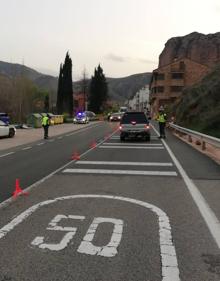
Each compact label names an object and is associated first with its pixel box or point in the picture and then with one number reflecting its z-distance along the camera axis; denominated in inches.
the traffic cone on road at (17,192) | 210.8
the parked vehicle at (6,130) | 694.5
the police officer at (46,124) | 692.2
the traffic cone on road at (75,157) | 379.6
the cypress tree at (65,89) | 1971.5
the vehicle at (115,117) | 1636.8
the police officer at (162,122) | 673.8
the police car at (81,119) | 1467.9
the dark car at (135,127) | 619.9
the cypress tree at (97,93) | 2672.8
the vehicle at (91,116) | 1871.9
